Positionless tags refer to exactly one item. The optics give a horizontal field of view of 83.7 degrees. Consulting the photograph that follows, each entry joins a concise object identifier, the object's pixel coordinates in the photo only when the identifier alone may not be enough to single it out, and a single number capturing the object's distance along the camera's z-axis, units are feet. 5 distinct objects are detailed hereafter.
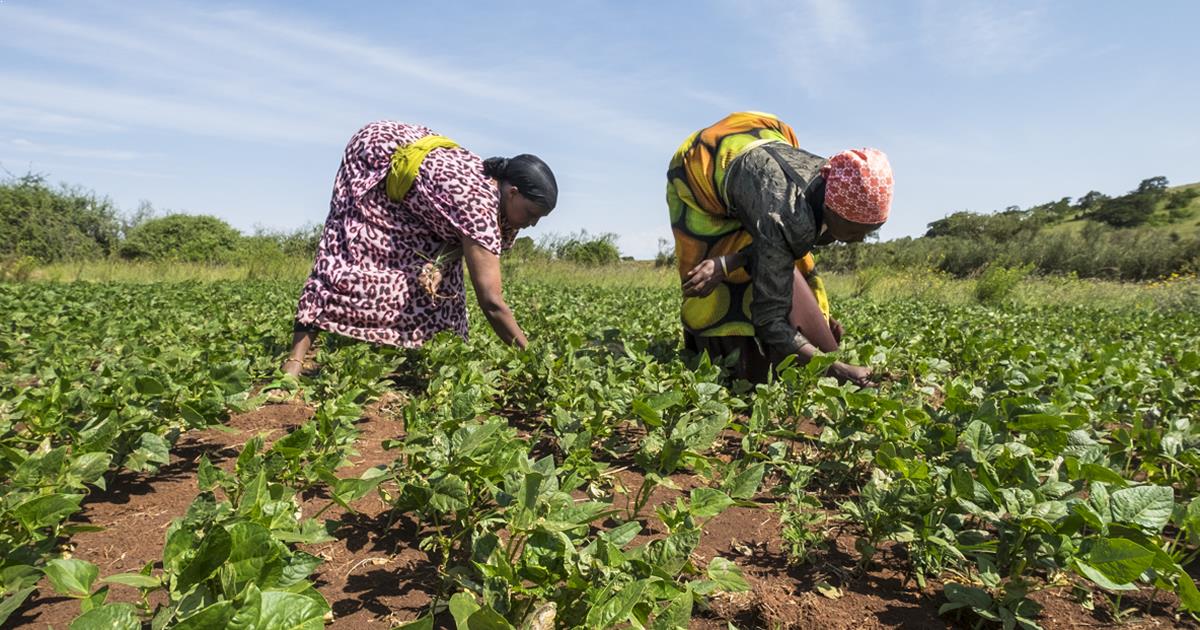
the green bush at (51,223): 70.64
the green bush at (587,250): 60.76
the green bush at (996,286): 42.19
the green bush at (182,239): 85.35
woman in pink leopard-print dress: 11.03
